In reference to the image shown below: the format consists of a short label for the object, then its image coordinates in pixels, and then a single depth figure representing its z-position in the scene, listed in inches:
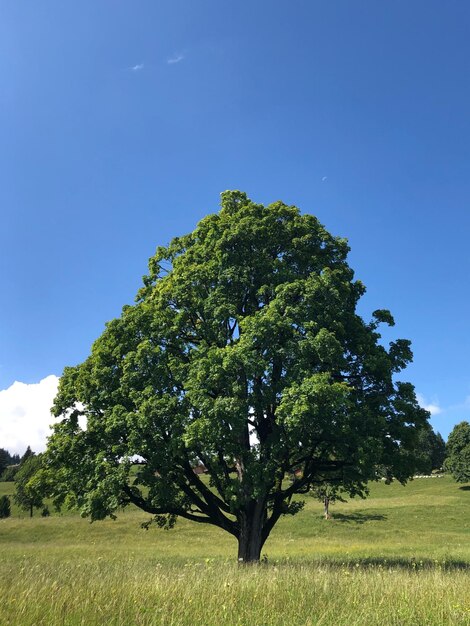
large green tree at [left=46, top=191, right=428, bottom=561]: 669.3
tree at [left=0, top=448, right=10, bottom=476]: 5836.6
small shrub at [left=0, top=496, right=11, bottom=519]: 2605.8
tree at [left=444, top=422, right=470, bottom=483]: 3233.3
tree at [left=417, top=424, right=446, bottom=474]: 4720.0
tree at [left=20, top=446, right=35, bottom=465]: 5570.9
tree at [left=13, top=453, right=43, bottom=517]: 2576.3
